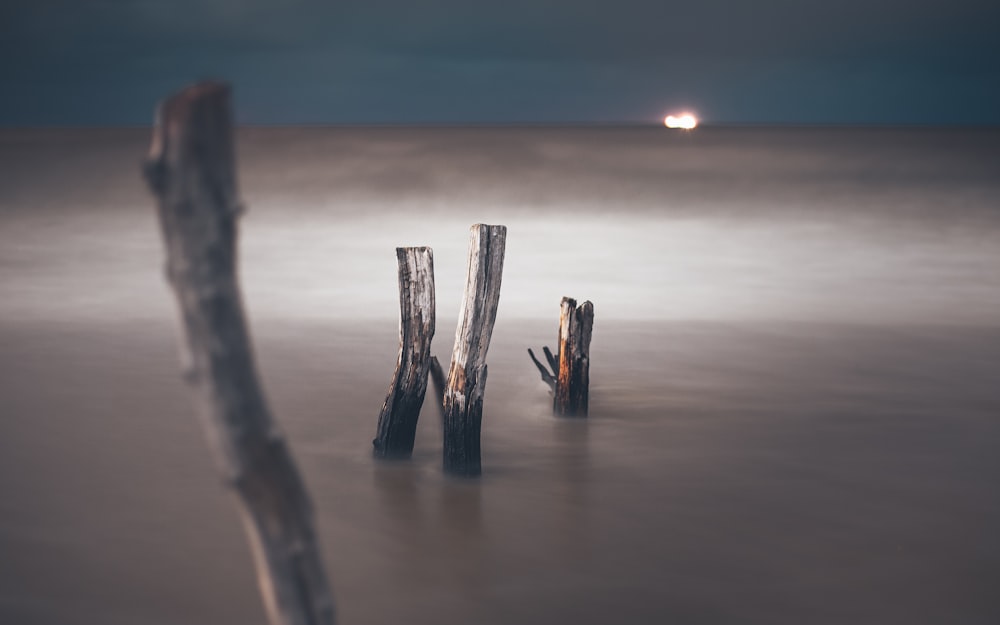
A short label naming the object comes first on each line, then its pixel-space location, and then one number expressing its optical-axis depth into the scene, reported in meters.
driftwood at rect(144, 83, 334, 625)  1.87
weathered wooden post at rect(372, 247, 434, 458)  5.49
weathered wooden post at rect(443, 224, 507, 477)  5.38
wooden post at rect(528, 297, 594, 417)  6.52
